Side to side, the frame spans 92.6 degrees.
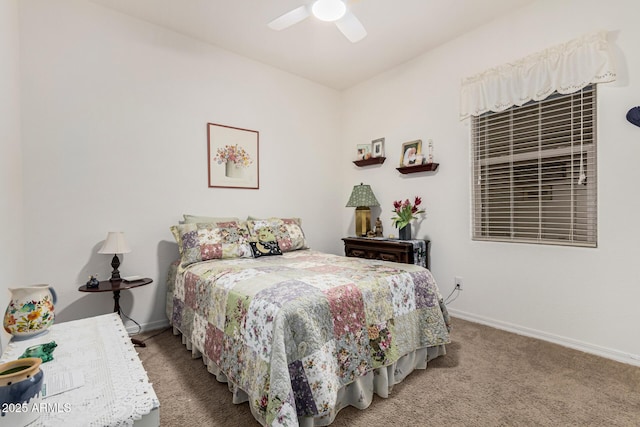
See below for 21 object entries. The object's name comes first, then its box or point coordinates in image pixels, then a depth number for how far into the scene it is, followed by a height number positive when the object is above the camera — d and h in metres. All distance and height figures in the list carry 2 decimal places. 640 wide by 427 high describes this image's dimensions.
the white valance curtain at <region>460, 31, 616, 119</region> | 2.24 +1.11
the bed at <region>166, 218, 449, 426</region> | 1.45 -0.66
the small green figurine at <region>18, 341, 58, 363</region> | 1.04 -0.48
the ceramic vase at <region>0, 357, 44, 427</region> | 0.72 -0.45
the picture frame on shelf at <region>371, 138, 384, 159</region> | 3.92 +0.82
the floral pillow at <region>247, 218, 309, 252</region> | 3.03 -0.21
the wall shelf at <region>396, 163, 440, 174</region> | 3.30 +0.48
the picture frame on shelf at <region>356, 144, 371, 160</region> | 4.02 +0.80
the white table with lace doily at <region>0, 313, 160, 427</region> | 0.78 -0.51
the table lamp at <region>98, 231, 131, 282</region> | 2.42 -0.28
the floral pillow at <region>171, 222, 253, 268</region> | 2.60 -0.26
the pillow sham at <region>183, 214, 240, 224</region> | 2.91 -0.07
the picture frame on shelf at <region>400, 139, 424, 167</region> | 3.45 +0.66
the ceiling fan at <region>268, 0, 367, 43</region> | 2.14 +1.43
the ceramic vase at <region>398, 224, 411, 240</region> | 3.39 -0.24
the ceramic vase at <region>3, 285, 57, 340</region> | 1.20 -0.40
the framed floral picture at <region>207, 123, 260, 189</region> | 3.25 +0.61
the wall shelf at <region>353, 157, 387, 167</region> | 3.86 +0.65
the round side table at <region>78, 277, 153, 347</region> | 2.32 -0.58
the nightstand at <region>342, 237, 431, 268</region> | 3.17 -0.43
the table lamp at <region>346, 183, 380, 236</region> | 3.86 +0.09
